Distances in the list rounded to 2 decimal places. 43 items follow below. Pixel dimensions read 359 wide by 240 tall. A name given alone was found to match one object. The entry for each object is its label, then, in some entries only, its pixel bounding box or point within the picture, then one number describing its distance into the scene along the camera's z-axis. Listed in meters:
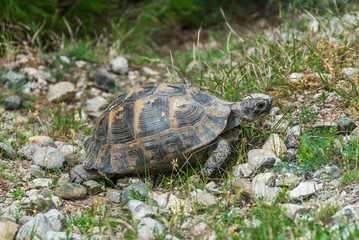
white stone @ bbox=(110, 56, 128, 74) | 14.15
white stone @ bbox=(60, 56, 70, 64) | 13.89
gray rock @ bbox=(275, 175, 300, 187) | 6.38
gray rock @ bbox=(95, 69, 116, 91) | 13.11
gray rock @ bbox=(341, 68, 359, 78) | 8.75
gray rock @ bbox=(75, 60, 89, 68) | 14.03
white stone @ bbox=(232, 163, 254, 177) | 7.03
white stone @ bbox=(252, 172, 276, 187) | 6.53
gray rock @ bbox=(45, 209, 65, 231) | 5.77
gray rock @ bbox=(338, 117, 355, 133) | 7.43
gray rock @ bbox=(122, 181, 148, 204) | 6.59
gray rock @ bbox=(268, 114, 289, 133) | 7.79
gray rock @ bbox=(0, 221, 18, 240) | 5.37
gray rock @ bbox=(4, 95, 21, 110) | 11.16
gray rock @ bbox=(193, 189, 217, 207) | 6.07
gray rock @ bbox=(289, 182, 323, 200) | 5.85
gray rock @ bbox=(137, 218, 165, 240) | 5.26
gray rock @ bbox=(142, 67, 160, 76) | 14.32
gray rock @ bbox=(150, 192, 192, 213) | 5.97
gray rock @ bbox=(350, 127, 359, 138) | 7.11
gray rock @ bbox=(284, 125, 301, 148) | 7.49
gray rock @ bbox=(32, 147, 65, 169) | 8.06
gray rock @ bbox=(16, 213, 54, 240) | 5.38
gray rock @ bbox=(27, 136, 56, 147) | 8.95
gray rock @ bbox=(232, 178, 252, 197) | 6.09
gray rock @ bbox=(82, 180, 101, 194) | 7.23
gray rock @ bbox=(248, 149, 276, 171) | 7.02
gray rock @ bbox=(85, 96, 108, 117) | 11.41
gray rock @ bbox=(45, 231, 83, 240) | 5.35
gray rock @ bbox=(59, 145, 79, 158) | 8.77
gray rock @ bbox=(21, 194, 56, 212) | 6.31
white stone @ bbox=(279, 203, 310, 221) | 5.26
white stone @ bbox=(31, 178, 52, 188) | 7.27
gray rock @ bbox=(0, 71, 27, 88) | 12.31
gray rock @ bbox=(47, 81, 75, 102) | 12.12
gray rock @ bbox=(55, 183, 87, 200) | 6.88
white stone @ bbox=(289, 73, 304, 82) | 9.04
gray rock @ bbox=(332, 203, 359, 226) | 4.97
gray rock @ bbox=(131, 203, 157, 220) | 5.76
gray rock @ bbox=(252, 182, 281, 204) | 5.90
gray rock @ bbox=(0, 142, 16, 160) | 8.23
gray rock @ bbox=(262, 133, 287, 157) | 7.35
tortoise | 7.11
